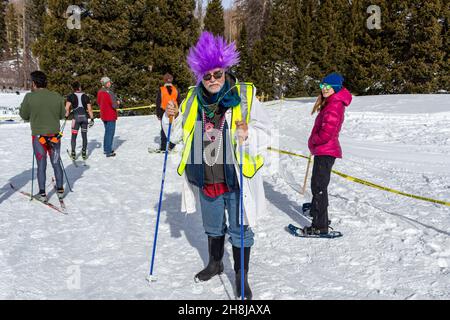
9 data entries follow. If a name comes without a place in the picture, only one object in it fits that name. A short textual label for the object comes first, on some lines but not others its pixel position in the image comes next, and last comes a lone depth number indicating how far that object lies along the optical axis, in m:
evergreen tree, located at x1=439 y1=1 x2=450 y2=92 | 23.23
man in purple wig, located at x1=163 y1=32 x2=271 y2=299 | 3.38
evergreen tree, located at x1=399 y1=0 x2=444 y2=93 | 23.02
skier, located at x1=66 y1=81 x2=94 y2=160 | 9.10
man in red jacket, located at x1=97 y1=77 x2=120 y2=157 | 9.68
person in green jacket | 5.96
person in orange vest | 9.59
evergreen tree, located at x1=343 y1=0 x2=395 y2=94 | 24.05
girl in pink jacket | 4.73
